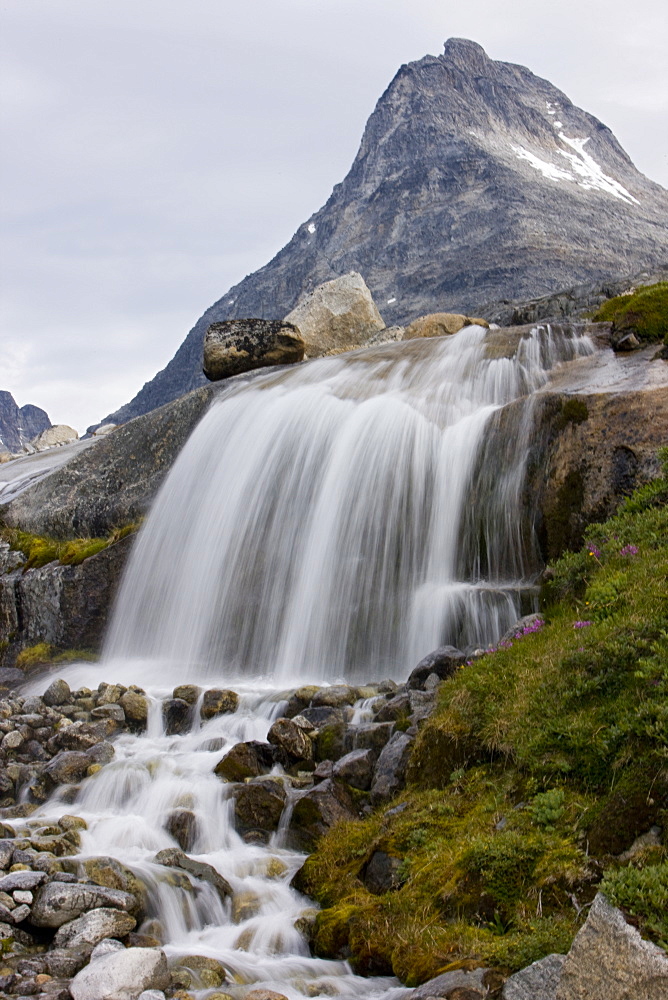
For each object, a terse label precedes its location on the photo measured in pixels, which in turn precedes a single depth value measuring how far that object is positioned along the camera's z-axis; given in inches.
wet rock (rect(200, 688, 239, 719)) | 444.5
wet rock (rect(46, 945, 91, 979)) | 206.1
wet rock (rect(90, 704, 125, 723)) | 458.3
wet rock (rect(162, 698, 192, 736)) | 443.8
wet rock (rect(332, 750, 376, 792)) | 312.7
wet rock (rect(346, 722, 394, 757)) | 331.3
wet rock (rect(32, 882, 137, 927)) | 229.8
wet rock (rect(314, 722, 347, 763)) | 351.3
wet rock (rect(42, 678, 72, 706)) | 487.2
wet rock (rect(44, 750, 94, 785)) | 373.4
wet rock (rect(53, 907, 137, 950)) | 220.8
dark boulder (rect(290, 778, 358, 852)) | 293.4
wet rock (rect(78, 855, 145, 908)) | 259.6
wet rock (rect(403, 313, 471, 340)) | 924.0
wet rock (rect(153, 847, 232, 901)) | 270.7
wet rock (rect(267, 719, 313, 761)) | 354.6
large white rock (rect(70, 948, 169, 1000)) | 189.6
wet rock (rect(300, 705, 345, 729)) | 383.6
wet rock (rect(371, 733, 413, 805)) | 290.2
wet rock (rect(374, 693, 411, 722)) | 342.6
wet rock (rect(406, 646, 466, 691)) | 370.9
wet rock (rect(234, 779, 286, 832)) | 312.7
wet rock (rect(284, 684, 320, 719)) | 414.9
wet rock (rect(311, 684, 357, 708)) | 403.5
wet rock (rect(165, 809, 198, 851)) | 310.0
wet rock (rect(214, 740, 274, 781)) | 350.3
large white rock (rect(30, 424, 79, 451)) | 2450.1
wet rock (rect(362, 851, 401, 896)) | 233.6
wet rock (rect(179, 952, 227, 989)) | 212.8
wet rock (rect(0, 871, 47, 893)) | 240.4
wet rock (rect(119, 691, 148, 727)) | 458.0
